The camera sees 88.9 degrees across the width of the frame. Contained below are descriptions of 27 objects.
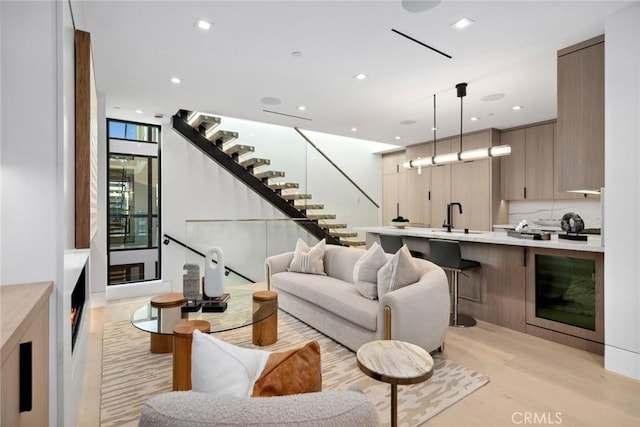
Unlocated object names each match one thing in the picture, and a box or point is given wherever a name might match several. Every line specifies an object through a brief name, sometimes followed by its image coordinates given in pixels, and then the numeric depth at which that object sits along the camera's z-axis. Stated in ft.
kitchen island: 9.52
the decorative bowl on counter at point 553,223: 14.31
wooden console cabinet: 3.10
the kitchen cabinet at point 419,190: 23.16
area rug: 6.81
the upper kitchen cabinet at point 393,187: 25.39
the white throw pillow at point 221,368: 2.82
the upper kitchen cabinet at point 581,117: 8.87
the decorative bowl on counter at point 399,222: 16.92
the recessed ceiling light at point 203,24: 8.18
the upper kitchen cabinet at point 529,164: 17.93
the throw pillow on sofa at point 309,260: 13.37
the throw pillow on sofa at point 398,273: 9.16
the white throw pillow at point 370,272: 10.03
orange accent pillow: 2.81
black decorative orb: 10.18
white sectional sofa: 8.29
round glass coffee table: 8.07
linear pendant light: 12.03
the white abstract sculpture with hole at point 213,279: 9.51
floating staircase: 18.02
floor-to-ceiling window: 17.61
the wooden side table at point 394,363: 4.76
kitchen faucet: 14.46
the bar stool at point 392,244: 14.30
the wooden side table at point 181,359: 7.22
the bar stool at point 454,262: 11.60
